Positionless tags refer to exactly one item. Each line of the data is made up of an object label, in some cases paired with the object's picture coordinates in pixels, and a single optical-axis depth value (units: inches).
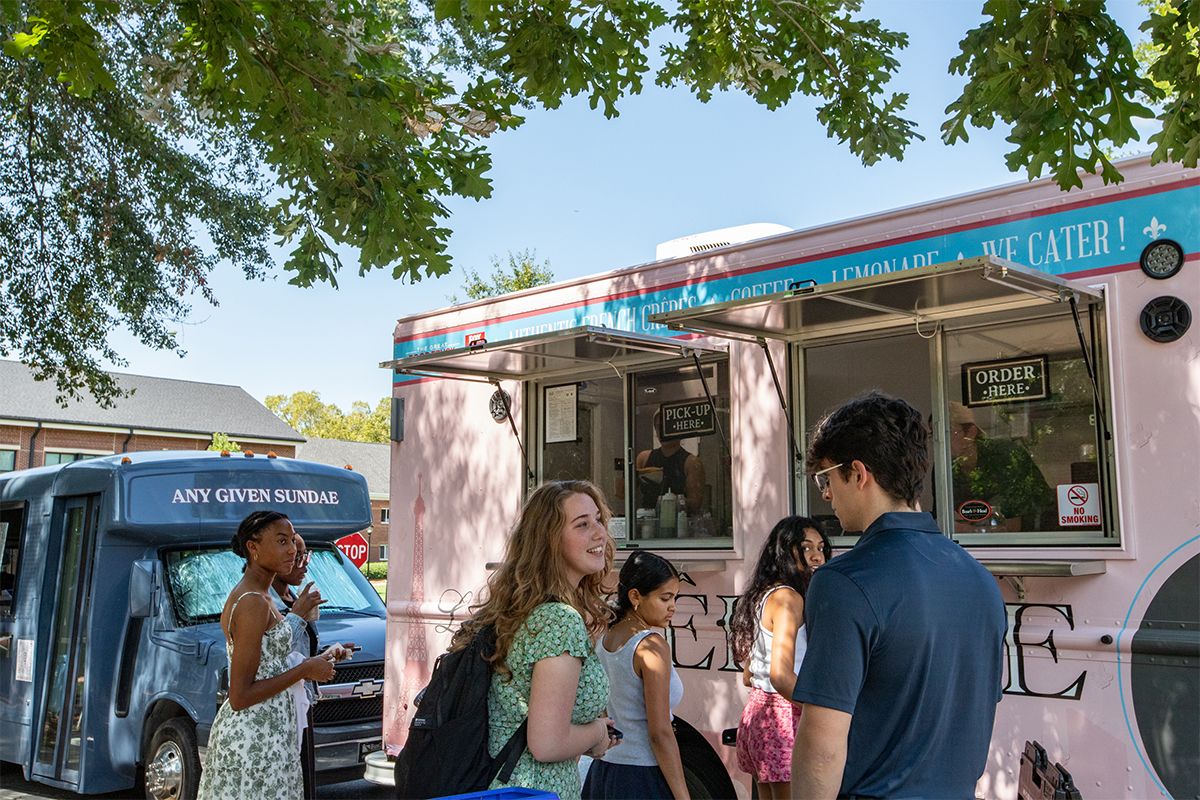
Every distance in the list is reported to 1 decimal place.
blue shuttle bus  294.8
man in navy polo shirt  85.6
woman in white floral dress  167.8
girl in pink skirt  165.8
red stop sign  530.3
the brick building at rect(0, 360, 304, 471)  1542.8
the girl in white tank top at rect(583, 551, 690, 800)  150.3
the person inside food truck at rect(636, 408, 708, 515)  236.8
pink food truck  163.9
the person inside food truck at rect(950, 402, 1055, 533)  184.4
